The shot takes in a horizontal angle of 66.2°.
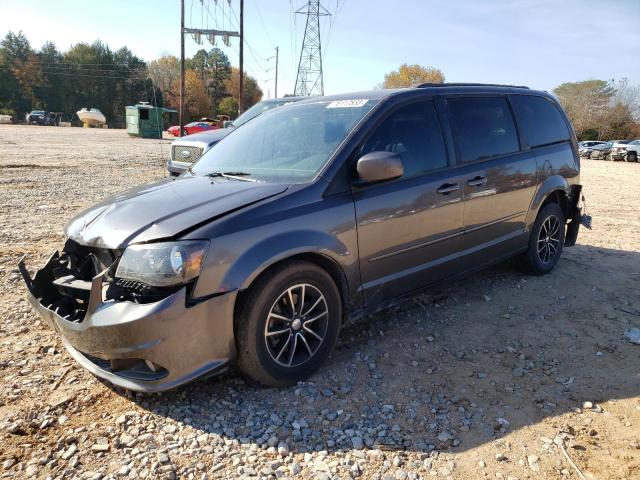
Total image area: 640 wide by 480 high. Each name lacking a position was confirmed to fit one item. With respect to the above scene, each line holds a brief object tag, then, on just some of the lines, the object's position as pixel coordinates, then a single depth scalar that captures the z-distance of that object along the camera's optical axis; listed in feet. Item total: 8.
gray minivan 8.78
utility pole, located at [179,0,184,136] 92.84
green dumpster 133.23
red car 118.11
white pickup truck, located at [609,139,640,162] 100.99
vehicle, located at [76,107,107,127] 206.80
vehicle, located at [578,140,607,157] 117.12
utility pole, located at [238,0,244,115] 96.05
